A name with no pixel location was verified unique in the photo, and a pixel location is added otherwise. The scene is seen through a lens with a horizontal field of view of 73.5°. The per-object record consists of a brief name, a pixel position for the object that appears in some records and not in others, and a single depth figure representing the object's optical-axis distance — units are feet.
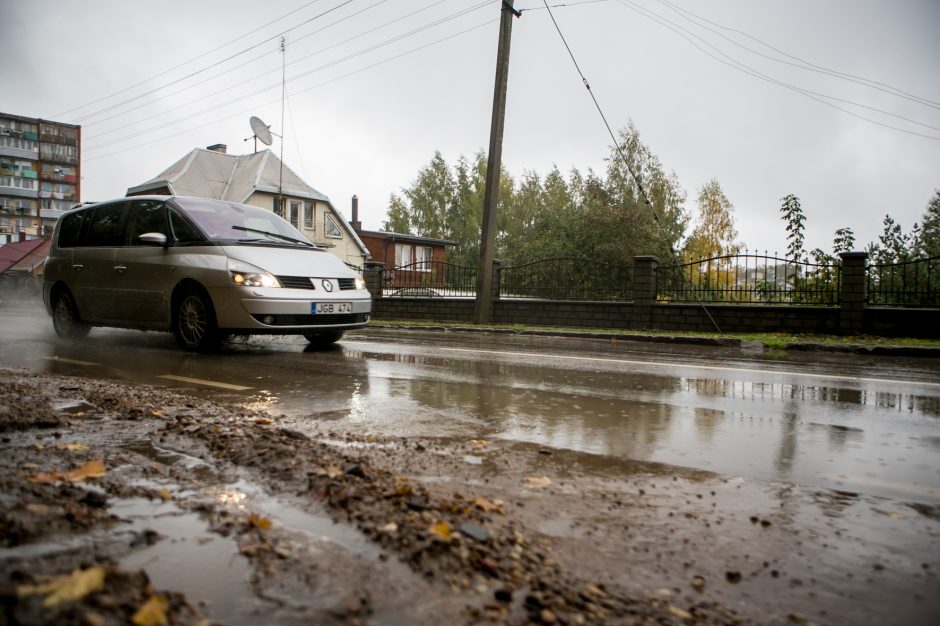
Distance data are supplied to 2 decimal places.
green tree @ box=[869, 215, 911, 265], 47.37
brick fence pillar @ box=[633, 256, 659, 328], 47.88
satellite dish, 95.30
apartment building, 311.06
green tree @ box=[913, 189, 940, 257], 51.16
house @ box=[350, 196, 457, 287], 164.14
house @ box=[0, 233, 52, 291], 93.04
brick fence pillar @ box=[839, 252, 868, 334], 40.09
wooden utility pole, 53.47
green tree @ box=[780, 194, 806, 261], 47.47
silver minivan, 24.90
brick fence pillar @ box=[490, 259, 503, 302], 56.54
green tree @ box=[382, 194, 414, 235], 231.71
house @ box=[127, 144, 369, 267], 127.34
